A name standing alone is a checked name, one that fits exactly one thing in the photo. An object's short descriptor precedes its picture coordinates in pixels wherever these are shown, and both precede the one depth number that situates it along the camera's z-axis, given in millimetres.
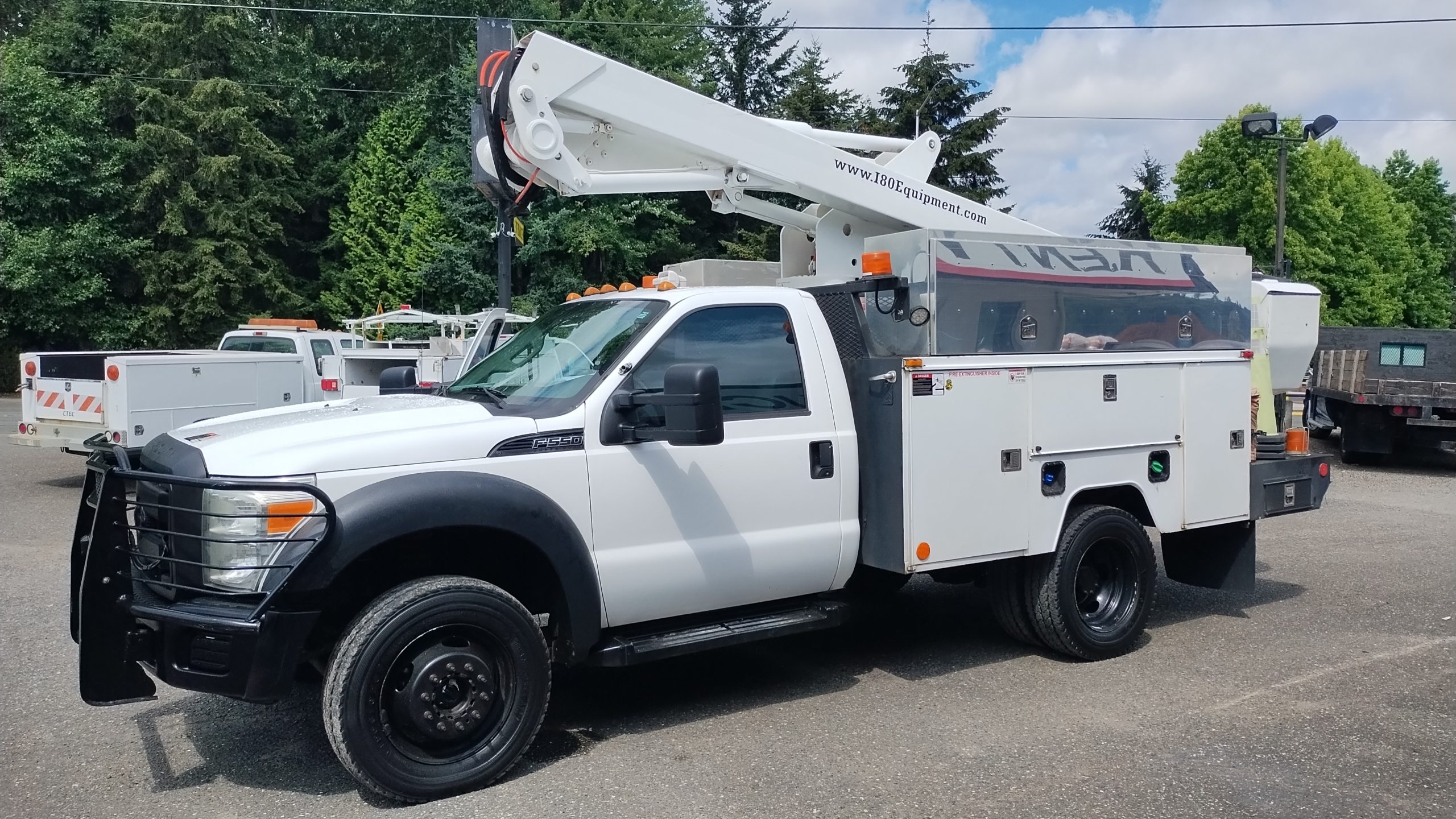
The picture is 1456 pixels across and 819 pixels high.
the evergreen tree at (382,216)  36031
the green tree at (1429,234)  55625
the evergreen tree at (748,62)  41281
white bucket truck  4344
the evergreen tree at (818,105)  33812
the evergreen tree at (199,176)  34469
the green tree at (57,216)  31719
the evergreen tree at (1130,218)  65500
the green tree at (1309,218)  44188
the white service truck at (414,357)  6816
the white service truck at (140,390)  11797
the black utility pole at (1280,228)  24422
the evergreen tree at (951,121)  33875
